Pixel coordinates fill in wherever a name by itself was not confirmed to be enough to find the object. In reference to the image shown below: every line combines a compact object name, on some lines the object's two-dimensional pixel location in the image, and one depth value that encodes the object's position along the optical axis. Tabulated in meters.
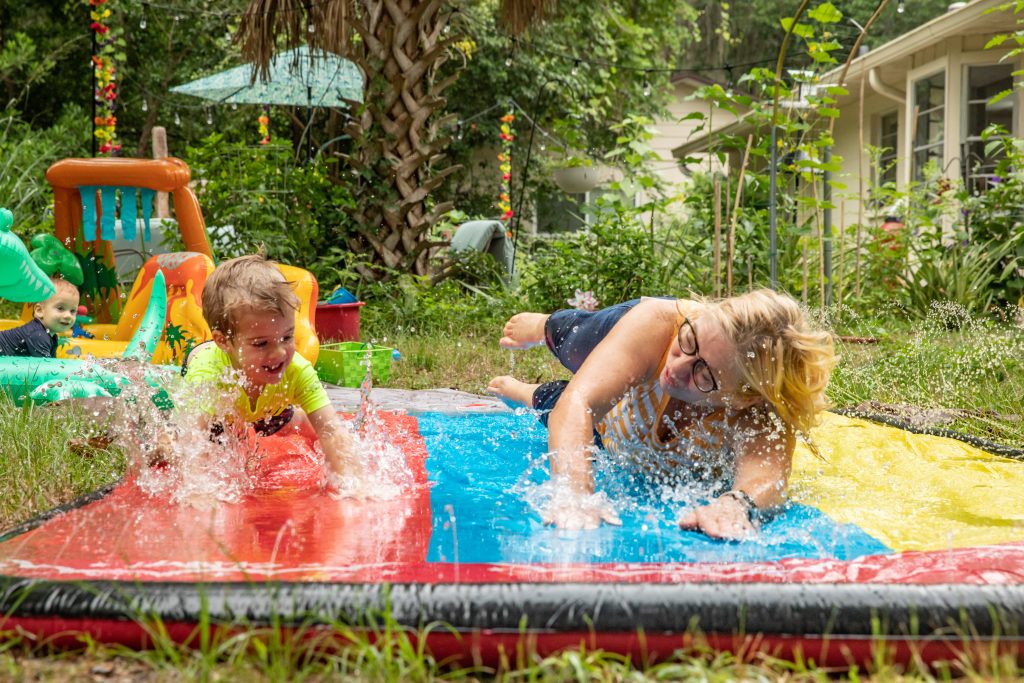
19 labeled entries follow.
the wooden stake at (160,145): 10.97
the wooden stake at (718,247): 6.54
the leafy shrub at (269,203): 7.19
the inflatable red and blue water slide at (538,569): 1.73
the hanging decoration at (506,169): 11.94
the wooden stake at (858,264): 7.62
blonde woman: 2.62
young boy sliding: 2.94
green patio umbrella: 11.49
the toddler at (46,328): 4.22
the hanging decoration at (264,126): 13.41
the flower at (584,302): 6.29
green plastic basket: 5.43
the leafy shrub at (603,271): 7.50
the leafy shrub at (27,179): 7.99
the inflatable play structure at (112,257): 4.70
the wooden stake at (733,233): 6.41
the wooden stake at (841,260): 7.02
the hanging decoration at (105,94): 8.95
